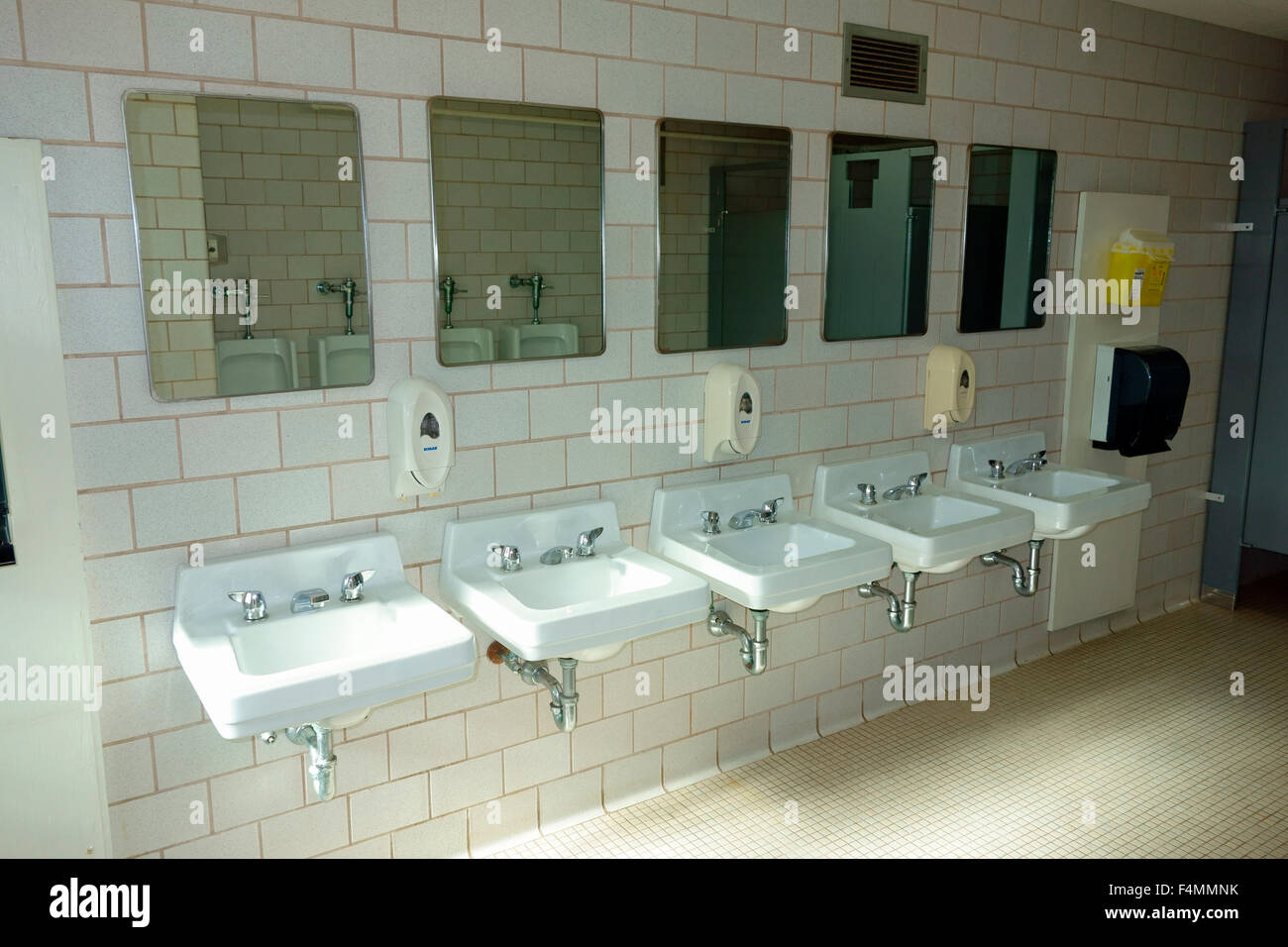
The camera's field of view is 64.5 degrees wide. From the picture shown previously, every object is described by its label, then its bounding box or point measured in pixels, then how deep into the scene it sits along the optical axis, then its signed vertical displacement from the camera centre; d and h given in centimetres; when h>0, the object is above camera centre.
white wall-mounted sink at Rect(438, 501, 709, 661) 224 -77
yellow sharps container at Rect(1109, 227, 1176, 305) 395 +3
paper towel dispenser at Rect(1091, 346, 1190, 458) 399 -51
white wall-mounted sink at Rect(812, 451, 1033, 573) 292 -76
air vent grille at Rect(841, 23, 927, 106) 315 +62
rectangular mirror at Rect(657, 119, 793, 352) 286 +9
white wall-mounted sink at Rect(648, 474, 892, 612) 258 -77
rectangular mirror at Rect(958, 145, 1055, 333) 359 +11
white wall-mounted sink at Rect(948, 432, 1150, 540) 326 -75
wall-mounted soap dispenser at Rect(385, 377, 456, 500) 239 -40
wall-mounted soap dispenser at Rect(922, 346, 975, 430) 346 -40
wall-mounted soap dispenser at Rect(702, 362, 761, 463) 291 -41
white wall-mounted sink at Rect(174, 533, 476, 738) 192 -77
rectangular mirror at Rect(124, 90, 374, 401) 212 +4
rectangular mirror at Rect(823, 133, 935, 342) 322 +9
